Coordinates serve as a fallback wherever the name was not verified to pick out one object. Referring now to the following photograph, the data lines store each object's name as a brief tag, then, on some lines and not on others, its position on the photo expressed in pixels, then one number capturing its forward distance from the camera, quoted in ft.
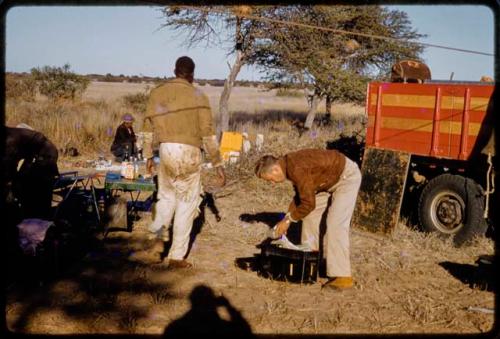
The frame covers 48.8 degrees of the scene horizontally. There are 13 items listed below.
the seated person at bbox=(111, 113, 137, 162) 46.19
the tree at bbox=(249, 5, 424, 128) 63.31
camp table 24.50
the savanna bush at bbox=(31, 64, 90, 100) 102.27
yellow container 45.83
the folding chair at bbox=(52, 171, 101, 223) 26.22
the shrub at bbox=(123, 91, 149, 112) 93.99
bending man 17.97
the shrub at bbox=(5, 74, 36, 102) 98.71
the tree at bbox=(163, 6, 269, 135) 61.57
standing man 20.07
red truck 25.12
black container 19.24
